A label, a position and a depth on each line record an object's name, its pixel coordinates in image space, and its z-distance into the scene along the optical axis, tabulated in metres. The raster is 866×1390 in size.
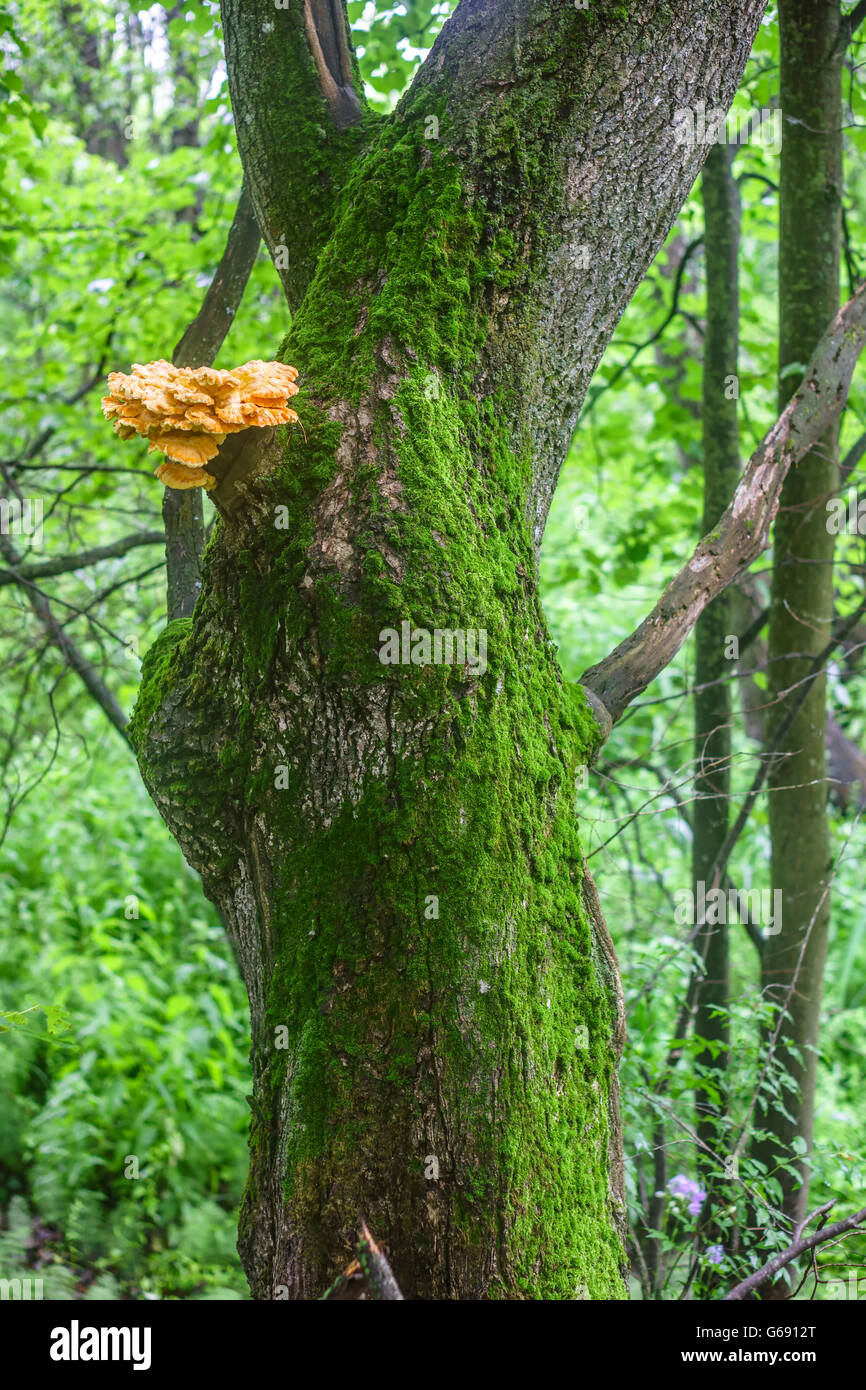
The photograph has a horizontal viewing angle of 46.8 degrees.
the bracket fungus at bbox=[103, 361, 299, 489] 1.54
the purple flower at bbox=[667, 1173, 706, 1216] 2.92
